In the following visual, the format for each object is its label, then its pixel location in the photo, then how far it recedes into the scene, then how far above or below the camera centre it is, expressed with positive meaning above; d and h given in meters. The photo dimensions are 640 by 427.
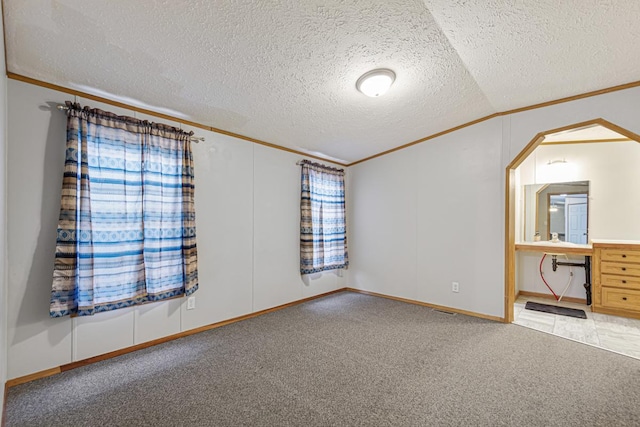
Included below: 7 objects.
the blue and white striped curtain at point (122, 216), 2.07 -0.03
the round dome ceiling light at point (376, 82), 2.25 +1.10
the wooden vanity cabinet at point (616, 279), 3.27 -0.82
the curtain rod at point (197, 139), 2.83 +0.76
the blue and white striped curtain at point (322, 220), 3.91 -0.11
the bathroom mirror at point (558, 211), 4.01 +0.02
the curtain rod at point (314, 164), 3.92 +0.71
